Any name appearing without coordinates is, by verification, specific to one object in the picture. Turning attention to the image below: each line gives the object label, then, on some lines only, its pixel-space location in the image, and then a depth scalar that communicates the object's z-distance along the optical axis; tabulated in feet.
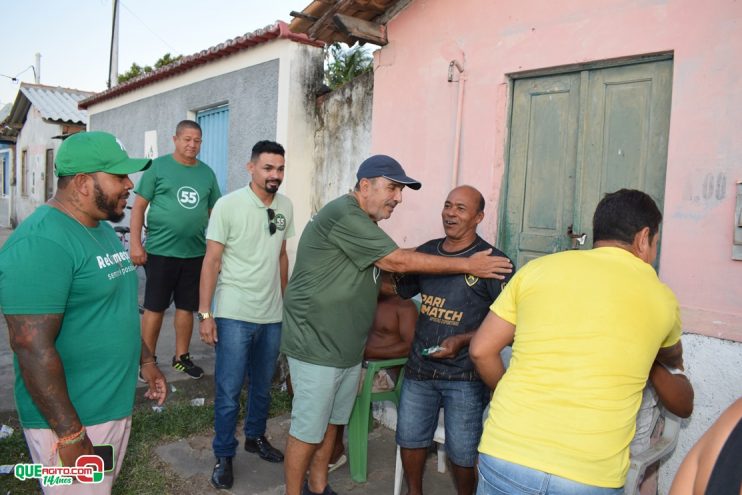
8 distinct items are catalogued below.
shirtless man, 13.52
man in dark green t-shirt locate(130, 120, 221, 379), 16.81
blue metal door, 24.06
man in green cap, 6.54
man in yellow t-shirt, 6.28
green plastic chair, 13.01
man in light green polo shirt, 12.64
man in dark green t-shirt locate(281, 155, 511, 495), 10.20
